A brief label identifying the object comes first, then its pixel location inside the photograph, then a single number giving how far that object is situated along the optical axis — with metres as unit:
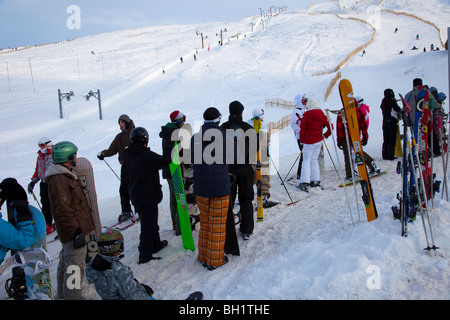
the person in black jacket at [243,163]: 4.62
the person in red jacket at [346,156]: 6.86
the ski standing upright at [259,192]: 5.40
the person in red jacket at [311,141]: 6.47
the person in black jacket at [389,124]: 7.62
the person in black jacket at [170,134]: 4.84
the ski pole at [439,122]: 5.10
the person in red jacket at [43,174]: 5.93
